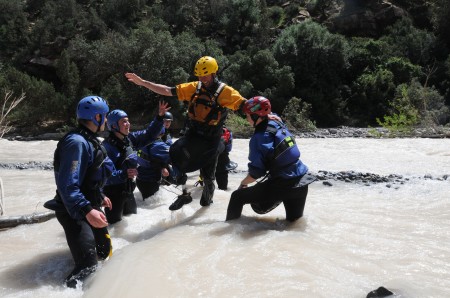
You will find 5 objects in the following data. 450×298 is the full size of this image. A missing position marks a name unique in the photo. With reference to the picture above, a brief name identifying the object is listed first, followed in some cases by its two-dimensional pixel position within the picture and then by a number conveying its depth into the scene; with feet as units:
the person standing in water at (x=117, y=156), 15.71
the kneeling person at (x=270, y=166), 14.12
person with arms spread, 16.24
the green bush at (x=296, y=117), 61.93
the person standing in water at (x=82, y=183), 10.53
